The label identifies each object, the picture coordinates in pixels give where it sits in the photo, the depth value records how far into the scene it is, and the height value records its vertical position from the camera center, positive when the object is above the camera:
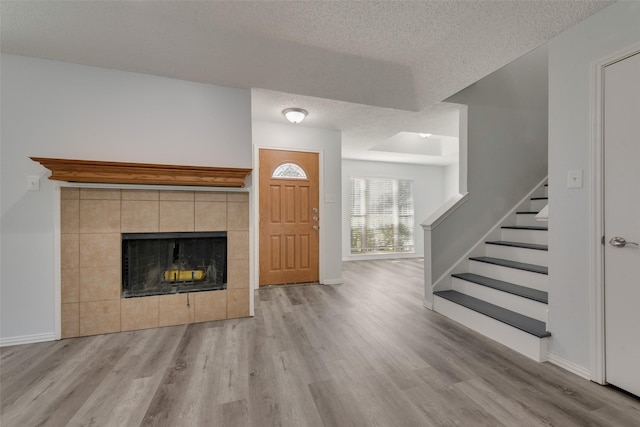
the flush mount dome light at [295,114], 3.25 +1.25
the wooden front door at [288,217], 3.92 -0.05
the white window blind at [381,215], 6.17 -0.03
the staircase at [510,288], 2.06 -0.70
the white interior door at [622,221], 1.50 -0.05
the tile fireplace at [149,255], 2.30 -0.42
